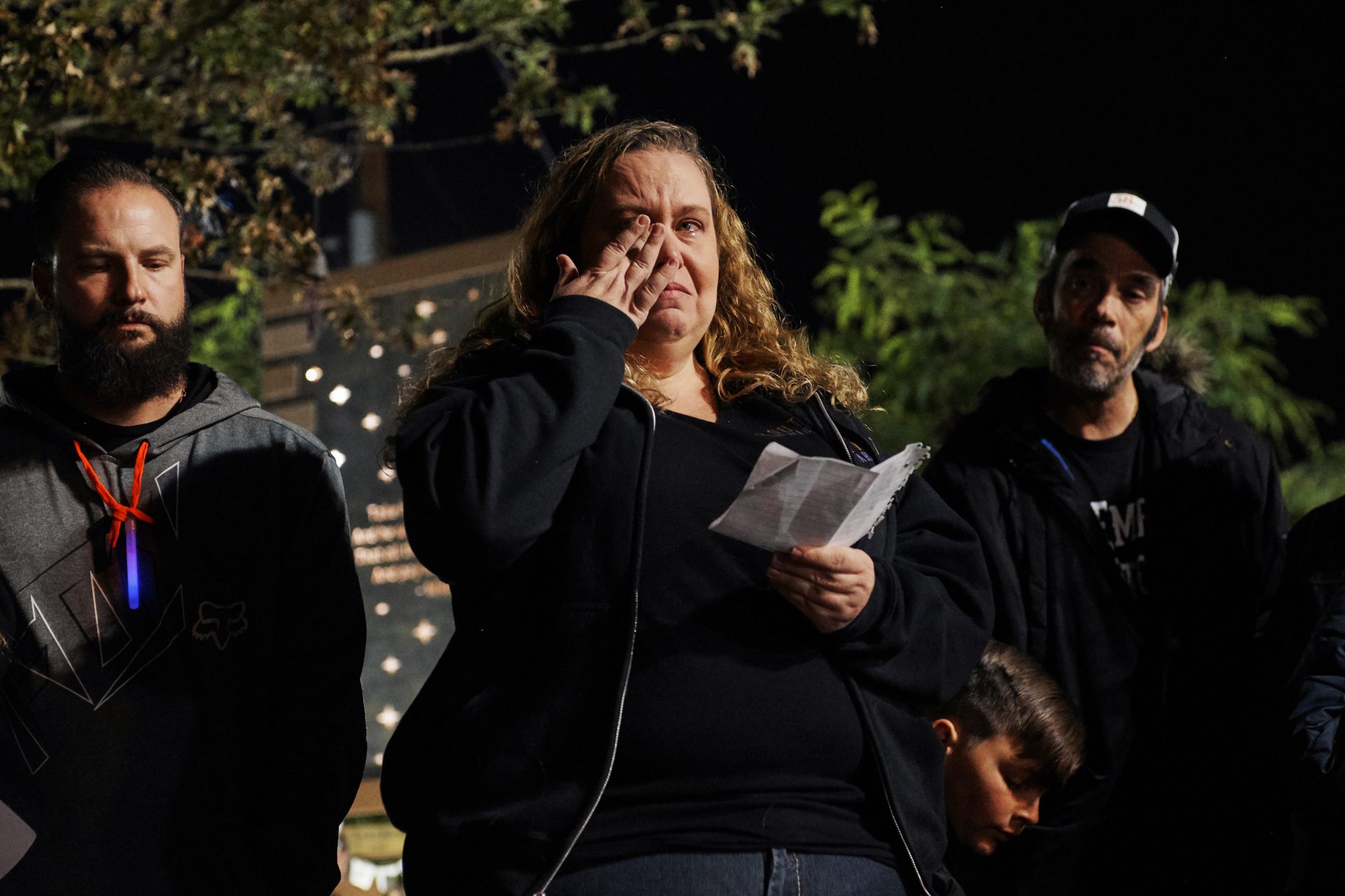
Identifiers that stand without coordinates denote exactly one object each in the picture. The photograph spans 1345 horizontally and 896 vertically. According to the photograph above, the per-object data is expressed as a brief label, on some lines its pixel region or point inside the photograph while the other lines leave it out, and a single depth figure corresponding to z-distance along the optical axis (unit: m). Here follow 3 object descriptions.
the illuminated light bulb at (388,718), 6.39
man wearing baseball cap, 3.54
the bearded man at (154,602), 2.72
